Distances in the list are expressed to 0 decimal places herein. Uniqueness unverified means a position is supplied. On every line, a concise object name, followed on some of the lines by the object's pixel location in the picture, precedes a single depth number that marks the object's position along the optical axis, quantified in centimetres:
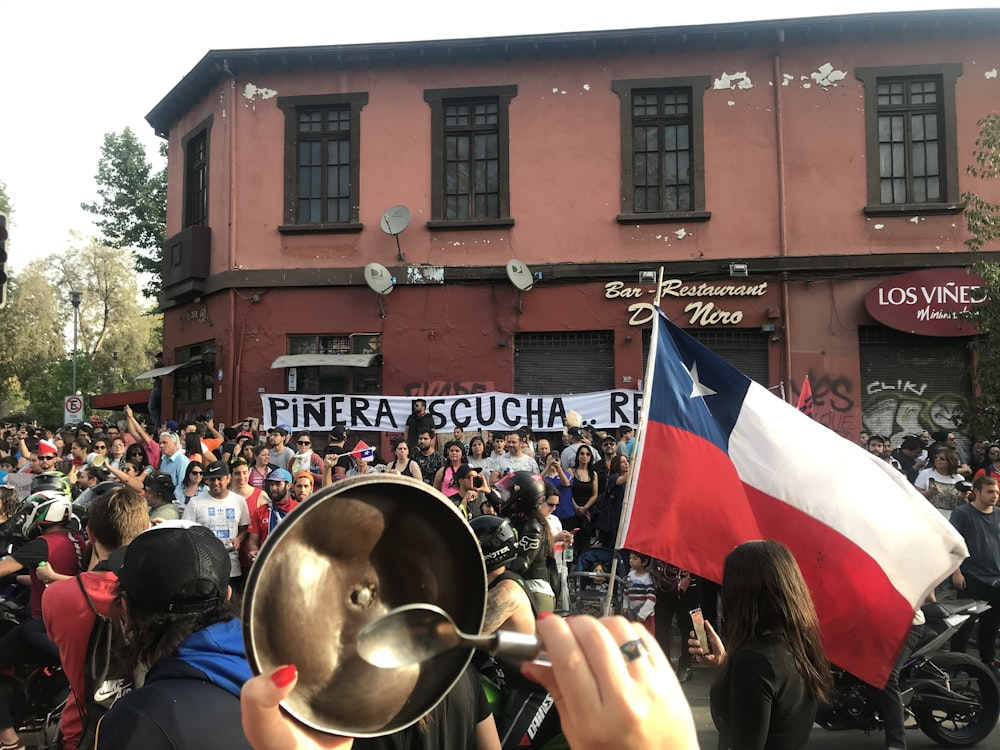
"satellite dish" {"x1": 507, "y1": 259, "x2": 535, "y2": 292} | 1600
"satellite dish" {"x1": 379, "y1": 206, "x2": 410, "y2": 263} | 1620
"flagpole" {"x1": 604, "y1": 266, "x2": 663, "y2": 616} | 432
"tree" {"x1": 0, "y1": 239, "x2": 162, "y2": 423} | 4134
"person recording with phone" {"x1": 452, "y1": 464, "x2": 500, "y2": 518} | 844
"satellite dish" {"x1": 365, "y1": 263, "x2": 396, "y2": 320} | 1616
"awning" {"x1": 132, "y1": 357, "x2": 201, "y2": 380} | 1831
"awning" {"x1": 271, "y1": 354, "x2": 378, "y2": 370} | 1608
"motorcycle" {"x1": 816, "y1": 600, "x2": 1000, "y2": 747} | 604
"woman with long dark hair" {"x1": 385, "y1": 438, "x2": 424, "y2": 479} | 1059
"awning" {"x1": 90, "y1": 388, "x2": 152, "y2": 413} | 2812
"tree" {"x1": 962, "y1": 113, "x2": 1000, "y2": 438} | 1352
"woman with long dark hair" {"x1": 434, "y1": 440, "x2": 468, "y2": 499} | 1064
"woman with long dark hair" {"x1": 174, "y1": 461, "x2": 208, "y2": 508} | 925
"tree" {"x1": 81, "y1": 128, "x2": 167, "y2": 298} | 3091
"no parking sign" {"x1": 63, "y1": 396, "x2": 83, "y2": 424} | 2450
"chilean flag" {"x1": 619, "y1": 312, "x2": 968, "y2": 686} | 370
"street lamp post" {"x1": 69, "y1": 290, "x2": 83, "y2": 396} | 3431
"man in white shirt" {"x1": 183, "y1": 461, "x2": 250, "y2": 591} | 793
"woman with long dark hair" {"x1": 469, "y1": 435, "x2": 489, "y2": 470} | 1177
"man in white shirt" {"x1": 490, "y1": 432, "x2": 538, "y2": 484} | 1137
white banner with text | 1472
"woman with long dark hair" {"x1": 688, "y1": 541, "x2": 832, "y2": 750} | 307
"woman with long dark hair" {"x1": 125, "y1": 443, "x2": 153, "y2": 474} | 1155
